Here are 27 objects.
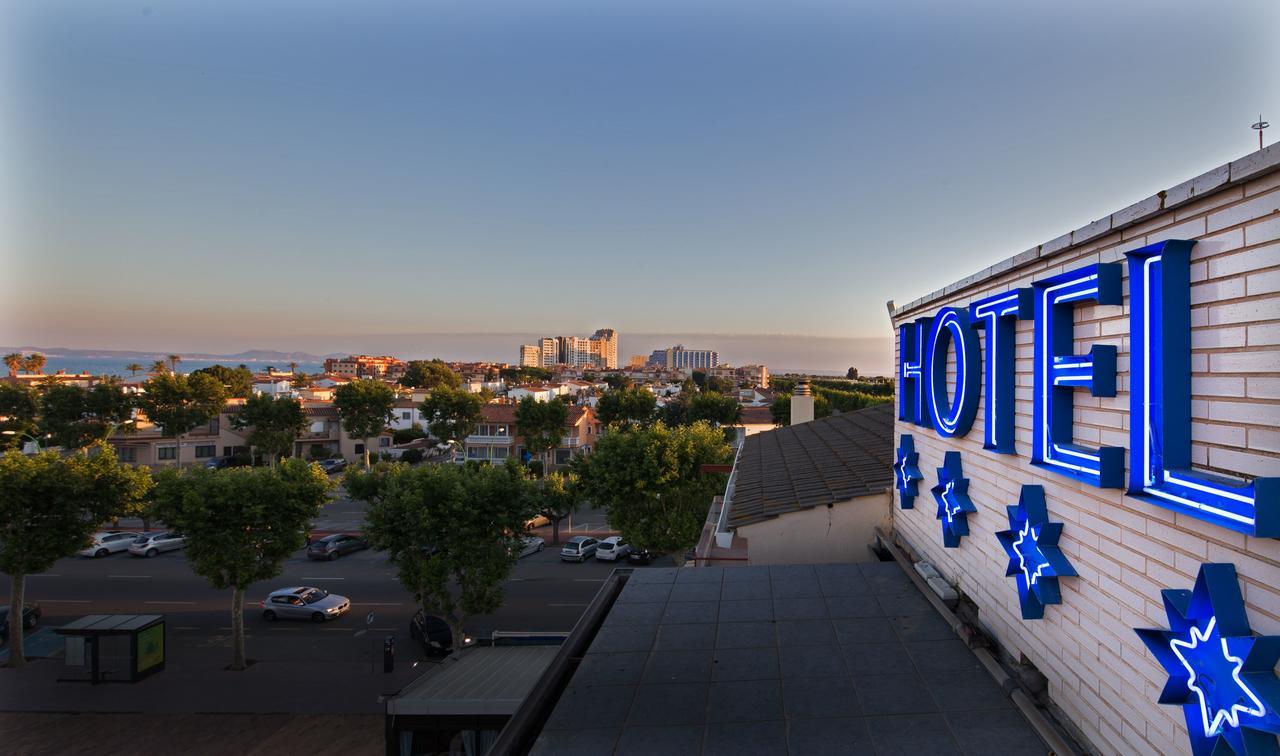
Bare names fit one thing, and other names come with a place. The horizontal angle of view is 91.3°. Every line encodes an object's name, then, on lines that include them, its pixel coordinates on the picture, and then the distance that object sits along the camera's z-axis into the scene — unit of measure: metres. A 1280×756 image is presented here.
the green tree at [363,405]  55.69
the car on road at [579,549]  30.86
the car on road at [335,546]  31.67
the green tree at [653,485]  24.89
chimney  35.25
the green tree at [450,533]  19.19
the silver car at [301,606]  23.06
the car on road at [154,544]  32.12
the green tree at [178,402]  51.66
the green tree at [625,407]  59.38
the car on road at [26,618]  21.45
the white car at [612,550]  30.70
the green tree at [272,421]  51.81
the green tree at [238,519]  19.45
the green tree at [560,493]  28.17
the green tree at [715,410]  59.47
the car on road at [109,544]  31.86
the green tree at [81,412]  46.91
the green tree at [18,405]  51.94
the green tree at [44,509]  19.69
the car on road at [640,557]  30.58
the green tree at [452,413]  56.62
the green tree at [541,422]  49.91
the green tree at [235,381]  84.69
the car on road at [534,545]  31.90
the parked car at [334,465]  55.65
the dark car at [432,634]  20.12
